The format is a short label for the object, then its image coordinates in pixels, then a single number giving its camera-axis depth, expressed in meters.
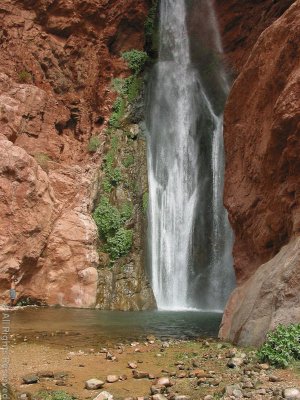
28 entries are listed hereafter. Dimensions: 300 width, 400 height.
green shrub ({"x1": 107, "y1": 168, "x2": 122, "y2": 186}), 21.75
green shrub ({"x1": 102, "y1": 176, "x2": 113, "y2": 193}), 21.50
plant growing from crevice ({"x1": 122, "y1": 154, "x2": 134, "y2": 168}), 22.39
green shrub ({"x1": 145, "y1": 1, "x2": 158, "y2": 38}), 26.66
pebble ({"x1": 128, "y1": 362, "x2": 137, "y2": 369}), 6.57
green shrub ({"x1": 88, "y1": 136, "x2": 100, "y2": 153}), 22.42
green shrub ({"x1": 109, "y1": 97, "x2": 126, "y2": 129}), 23.53
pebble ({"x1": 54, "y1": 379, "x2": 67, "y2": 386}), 5.71
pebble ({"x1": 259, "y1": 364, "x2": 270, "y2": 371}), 5.57
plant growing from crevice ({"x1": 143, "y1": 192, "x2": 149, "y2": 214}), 21.45
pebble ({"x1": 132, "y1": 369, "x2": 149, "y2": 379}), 6.00
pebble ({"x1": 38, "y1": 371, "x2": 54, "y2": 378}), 6.07
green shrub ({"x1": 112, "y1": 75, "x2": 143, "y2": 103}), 24.64
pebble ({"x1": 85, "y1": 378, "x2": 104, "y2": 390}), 5.52
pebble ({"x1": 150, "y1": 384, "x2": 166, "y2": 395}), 5.14
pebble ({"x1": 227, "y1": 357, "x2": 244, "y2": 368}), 5.89
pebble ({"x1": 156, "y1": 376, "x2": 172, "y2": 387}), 5.39
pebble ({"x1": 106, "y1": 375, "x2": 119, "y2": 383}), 5.82
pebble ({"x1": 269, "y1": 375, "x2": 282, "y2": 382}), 5.01
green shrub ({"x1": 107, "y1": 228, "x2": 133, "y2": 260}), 19.90
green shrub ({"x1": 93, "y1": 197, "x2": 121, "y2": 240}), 20.25
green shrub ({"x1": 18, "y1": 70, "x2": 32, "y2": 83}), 21.81
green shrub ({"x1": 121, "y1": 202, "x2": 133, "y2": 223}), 20.88
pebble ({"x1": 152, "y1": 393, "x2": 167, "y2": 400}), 4.81
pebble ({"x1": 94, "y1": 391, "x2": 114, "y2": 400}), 5.00
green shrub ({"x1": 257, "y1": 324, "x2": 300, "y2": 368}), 5.64
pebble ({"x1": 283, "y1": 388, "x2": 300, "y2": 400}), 4.42
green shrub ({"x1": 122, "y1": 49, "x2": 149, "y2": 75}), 25.48
